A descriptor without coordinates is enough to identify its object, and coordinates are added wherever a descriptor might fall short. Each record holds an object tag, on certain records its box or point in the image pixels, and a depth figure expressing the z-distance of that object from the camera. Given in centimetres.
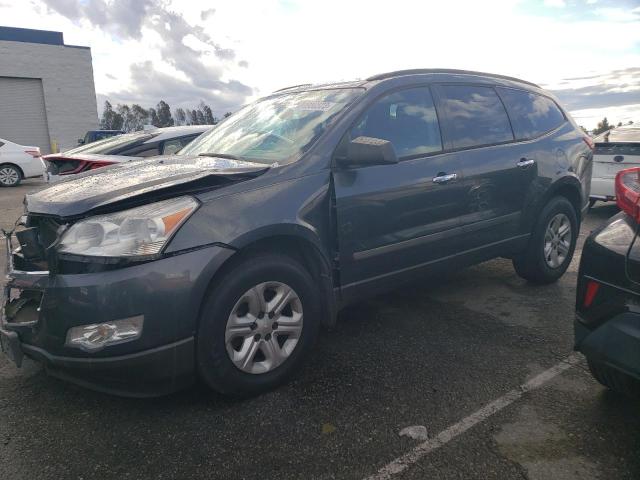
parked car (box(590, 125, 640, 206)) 738
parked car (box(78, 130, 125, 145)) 2208
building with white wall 2645
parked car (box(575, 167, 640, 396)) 219
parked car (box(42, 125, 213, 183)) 642
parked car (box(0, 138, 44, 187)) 1370
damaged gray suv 233
